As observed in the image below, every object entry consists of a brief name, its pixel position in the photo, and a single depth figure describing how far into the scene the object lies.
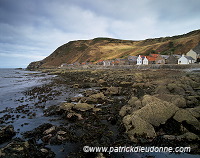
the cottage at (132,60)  89.72
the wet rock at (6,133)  8.21
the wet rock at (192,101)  11.69
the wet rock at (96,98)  15.84
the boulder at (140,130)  7.71
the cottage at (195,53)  65.31
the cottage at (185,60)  60.02
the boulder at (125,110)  11.25
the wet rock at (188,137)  7.14
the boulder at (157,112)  8.67
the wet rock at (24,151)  5.61
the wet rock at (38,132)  8.75
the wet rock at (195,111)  8.73
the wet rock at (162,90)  16.74
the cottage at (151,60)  75.48
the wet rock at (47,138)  7.91
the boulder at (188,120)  7.92
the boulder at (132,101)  12.85
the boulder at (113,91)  19.55
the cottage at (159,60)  69.71
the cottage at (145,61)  75.87
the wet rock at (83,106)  13.00
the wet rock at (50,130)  8.82
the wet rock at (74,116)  11.18
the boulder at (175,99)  11.16
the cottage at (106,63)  105.27
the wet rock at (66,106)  12.82
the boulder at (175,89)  16.45
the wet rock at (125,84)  25.67
